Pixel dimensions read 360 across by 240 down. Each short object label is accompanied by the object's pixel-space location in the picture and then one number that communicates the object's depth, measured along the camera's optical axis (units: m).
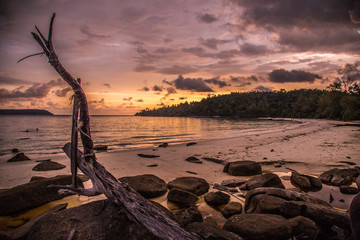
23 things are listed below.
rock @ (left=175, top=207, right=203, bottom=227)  3.65
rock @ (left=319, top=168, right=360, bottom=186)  5.95
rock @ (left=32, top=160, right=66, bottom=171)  8.72
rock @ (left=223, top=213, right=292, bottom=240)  3.17
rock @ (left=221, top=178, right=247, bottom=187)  6.31
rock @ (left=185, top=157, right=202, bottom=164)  10.38
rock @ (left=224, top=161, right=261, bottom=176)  7.54
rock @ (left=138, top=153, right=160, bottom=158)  11.96
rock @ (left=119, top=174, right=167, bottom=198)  5.37
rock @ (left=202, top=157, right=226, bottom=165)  10.11
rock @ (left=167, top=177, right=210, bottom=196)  5.66
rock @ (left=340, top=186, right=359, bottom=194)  5.27
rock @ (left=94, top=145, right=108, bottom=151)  15.58
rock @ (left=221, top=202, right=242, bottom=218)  4.28
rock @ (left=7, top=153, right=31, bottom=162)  11.00
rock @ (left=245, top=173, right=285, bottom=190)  5.52
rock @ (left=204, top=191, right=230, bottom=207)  4.92
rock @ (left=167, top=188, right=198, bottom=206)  5.03
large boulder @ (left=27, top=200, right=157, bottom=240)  2.57
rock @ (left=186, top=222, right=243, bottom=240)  2.89
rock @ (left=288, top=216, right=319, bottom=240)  3.18
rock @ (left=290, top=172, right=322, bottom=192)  5.83
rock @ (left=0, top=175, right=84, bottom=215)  4.52
